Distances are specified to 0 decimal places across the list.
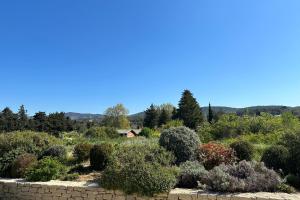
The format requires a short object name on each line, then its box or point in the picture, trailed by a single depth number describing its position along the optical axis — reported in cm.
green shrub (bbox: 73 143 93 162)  640
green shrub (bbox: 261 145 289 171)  499
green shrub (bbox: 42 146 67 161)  627
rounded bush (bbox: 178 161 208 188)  462
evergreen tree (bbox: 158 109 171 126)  3128
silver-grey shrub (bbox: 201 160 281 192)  421
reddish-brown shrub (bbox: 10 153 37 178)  550
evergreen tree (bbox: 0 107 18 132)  2531
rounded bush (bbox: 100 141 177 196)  431
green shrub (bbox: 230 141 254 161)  555
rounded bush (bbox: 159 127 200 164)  550
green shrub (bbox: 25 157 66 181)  514
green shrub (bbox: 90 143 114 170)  571
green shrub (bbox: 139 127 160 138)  1677
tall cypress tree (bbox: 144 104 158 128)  3262
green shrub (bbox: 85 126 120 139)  1491
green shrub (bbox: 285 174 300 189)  456
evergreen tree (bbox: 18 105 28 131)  2537
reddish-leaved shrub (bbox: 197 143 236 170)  534
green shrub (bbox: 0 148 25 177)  582
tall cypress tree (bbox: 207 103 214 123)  3277
